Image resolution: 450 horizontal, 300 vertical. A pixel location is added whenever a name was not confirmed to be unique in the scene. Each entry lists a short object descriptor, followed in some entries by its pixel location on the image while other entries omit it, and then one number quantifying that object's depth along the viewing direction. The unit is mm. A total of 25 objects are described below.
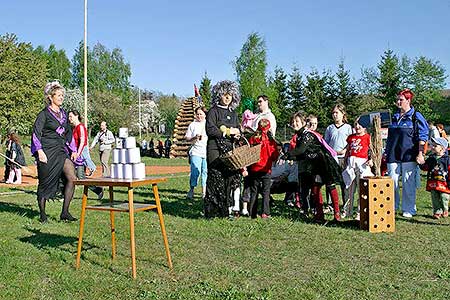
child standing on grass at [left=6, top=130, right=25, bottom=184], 15648
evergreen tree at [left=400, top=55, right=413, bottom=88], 51156
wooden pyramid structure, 34312
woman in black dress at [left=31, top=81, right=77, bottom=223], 8047
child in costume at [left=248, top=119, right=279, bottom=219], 8405
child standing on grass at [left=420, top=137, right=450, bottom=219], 8367
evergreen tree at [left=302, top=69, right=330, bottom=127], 48219
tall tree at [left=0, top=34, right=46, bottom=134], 41281
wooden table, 5078
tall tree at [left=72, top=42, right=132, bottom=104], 81062
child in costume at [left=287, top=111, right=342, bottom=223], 8039
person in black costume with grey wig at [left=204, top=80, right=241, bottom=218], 8172
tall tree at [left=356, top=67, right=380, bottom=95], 50188
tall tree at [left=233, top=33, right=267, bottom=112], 53312
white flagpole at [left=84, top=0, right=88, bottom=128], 27200
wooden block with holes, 7367
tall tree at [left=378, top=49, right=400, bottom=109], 48125
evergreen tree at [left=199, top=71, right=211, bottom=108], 56844
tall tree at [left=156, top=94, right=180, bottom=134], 73188
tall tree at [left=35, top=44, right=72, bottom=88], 87562
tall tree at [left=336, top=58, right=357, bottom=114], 48000
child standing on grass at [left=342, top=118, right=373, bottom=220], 8438
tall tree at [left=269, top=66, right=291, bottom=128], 50791
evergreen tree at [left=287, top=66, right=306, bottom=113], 50625
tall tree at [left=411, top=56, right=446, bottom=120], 52312
